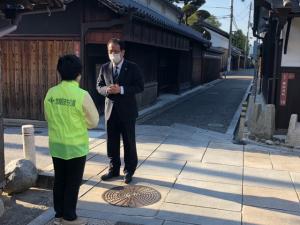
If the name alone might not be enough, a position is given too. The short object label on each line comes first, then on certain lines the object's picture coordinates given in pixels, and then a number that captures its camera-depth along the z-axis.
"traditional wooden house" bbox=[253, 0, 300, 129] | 6.69
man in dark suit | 4.05
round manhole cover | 3.73
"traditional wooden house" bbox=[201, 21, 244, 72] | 39.46
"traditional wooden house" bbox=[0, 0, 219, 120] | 7.45
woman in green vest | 2.92
